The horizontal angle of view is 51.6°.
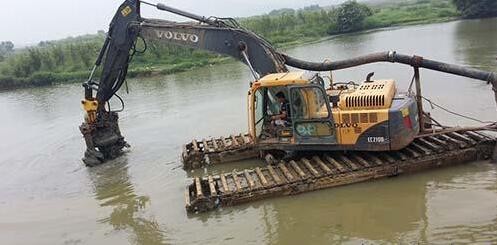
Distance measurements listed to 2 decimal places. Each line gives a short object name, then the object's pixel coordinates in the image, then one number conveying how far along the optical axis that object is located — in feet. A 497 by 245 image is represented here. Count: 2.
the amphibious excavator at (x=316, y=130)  30.53
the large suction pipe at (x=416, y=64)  31.35
